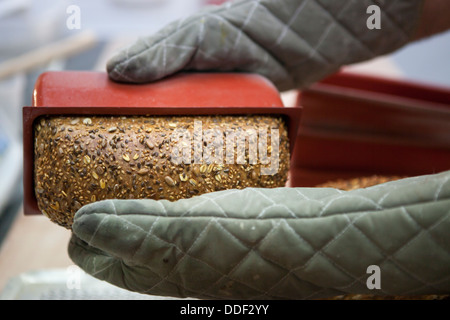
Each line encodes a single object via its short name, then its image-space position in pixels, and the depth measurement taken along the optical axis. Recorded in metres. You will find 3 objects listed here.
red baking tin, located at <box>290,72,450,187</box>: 1.12
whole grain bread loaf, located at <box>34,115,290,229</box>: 0.60
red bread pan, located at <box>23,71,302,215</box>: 0.62
